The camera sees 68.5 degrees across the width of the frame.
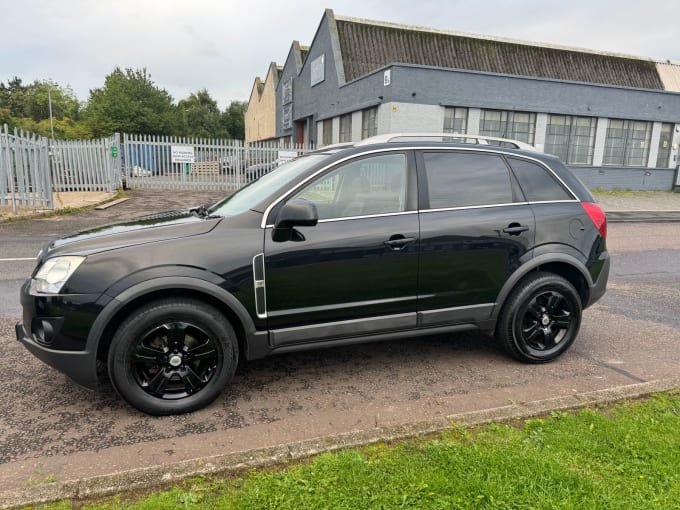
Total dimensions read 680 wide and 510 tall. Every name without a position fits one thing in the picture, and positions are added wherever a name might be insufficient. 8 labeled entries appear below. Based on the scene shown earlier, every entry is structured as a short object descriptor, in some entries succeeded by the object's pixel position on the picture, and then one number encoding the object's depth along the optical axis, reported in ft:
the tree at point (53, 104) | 218.18
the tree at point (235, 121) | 247.50
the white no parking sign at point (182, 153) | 64.95
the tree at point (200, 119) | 230.44
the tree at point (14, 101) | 227.61
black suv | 9.89
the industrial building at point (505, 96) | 66.49
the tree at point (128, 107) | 144.46
